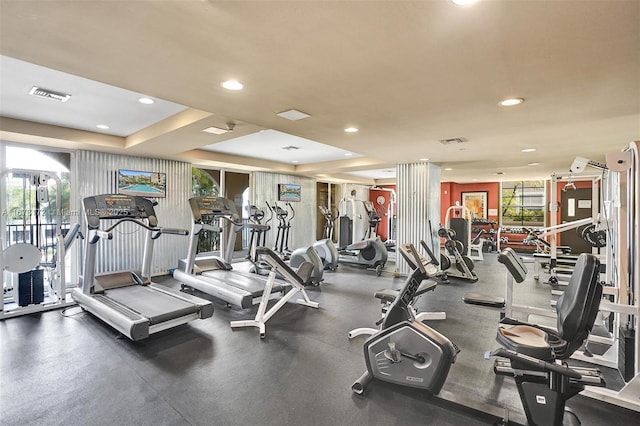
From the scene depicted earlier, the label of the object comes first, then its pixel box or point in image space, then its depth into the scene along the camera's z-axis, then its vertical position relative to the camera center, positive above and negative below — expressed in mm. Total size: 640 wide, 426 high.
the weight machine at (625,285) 2350 -618
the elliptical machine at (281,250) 5699 -808
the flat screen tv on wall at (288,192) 9180 +619
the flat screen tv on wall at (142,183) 5945 +571
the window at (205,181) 7648 +775
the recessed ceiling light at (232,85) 2438 +1004
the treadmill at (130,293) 3344 -1052
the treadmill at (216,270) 4445 -987
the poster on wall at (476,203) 11639 +354
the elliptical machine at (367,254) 7172 -991
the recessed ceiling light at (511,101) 2719 +972
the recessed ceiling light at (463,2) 1428 +955
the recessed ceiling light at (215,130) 4125 +1095
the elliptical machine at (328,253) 6945 -899
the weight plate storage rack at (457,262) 6430 -1039
